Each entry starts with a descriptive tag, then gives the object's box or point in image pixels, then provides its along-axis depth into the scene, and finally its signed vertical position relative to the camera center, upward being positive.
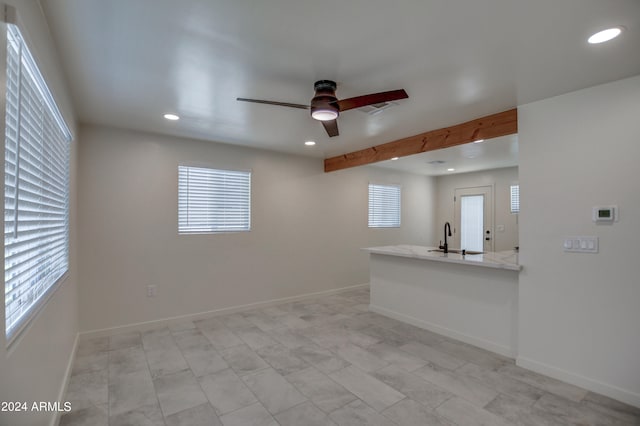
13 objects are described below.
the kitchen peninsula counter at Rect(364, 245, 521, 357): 3.25 -0.90
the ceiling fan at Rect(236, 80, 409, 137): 2.28 +0.85
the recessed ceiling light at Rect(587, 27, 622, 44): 1.84 +1.08
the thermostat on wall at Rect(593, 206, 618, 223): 2.49 +0.03
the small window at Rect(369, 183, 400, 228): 6.50 +0.23
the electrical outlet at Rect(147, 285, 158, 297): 4.04 -0.96
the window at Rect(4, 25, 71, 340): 1.37 +0.14
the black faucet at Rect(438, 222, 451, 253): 4.14 -0.40
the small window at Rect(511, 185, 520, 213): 6.33 +0.38
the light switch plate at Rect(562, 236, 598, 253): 2.58 -0.22
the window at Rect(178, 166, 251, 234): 4.31 +0.22
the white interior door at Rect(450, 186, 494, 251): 6.80 -0.02
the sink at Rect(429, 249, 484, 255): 4.22 -0.46
